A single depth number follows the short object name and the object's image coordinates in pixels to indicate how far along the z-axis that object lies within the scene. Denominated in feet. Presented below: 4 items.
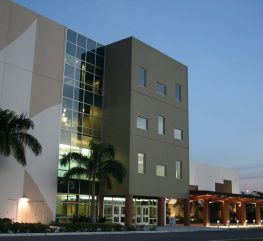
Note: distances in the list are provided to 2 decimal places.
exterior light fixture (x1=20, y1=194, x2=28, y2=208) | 113.91
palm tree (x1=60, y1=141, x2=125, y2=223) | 120.67
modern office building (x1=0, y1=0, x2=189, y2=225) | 117.50
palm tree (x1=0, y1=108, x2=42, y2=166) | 100.18
